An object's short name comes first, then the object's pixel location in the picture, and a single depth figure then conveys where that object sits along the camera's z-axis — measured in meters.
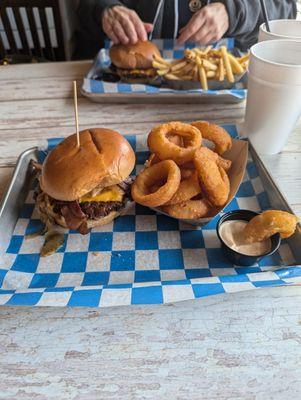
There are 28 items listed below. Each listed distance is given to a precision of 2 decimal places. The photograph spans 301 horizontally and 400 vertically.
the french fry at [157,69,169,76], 0.58
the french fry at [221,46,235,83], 0.55
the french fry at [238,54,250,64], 0.58
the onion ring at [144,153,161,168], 0.38
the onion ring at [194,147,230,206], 0.33
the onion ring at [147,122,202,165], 0.36
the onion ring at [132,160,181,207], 0.33
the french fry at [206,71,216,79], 0.56
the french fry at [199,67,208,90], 0.54
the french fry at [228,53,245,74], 0.56
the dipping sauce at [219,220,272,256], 0.31
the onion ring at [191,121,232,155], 0.40
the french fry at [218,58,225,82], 0.55
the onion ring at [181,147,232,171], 0.36
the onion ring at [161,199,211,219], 0.34
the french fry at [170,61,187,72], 0.57
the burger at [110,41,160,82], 0.61
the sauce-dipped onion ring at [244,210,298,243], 0.30
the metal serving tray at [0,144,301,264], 0.34
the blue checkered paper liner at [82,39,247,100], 0.54
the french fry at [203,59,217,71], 0.55
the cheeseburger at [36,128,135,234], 0.33
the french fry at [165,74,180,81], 0.57
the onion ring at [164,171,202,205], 0.34
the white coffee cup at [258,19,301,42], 0.50
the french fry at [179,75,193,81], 0.57
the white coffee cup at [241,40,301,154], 0.38
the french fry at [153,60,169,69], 0.58
